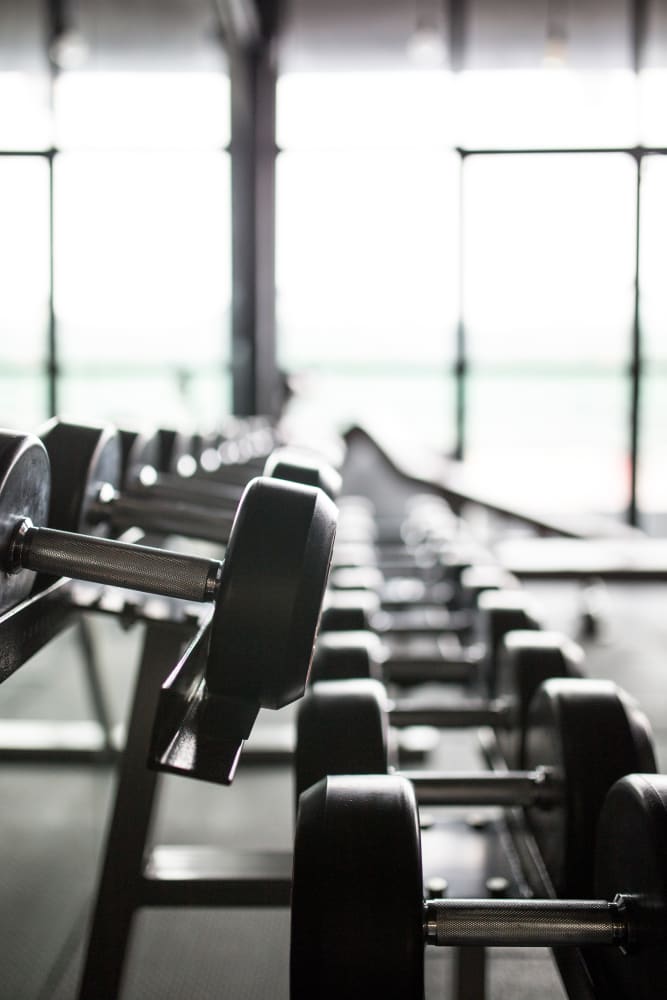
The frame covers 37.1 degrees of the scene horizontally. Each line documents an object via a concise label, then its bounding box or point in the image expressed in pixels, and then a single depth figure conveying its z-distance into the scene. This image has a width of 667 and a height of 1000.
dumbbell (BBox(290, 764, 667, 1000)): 0.63
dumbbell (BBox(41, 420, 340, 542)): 0.86
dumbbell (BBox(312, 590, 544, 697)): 1.29
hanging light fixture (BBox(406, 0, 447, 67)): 4.22
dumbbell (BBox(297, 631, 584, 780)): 1.18
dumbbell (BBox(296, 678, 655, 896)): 0.89
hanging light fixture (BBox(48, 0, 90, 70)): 4.16
